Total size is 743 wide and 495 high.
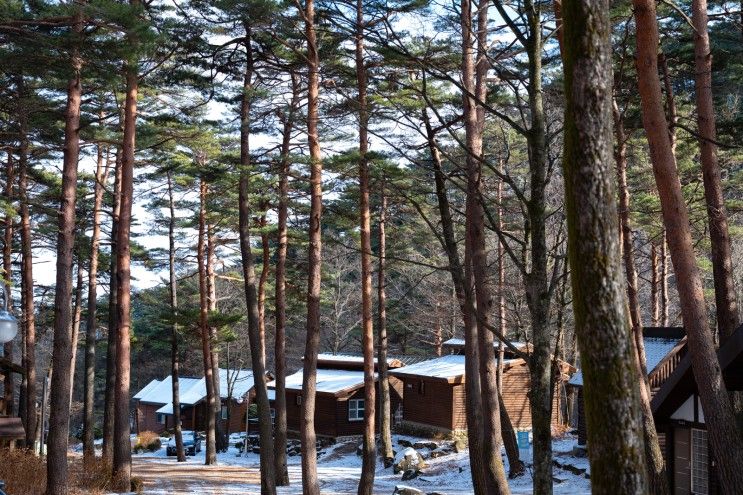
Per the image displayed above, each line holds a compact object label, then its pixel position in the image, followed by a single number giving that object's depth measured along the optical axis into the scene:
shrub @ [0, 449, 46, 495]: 15.94
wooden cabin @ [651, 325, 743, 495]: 13.41
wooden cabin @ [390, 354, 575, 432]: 34.59
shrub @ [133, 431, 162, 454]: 42.97
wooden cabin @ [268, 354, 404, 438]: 38.72
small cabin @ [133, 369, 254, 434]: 48.72
